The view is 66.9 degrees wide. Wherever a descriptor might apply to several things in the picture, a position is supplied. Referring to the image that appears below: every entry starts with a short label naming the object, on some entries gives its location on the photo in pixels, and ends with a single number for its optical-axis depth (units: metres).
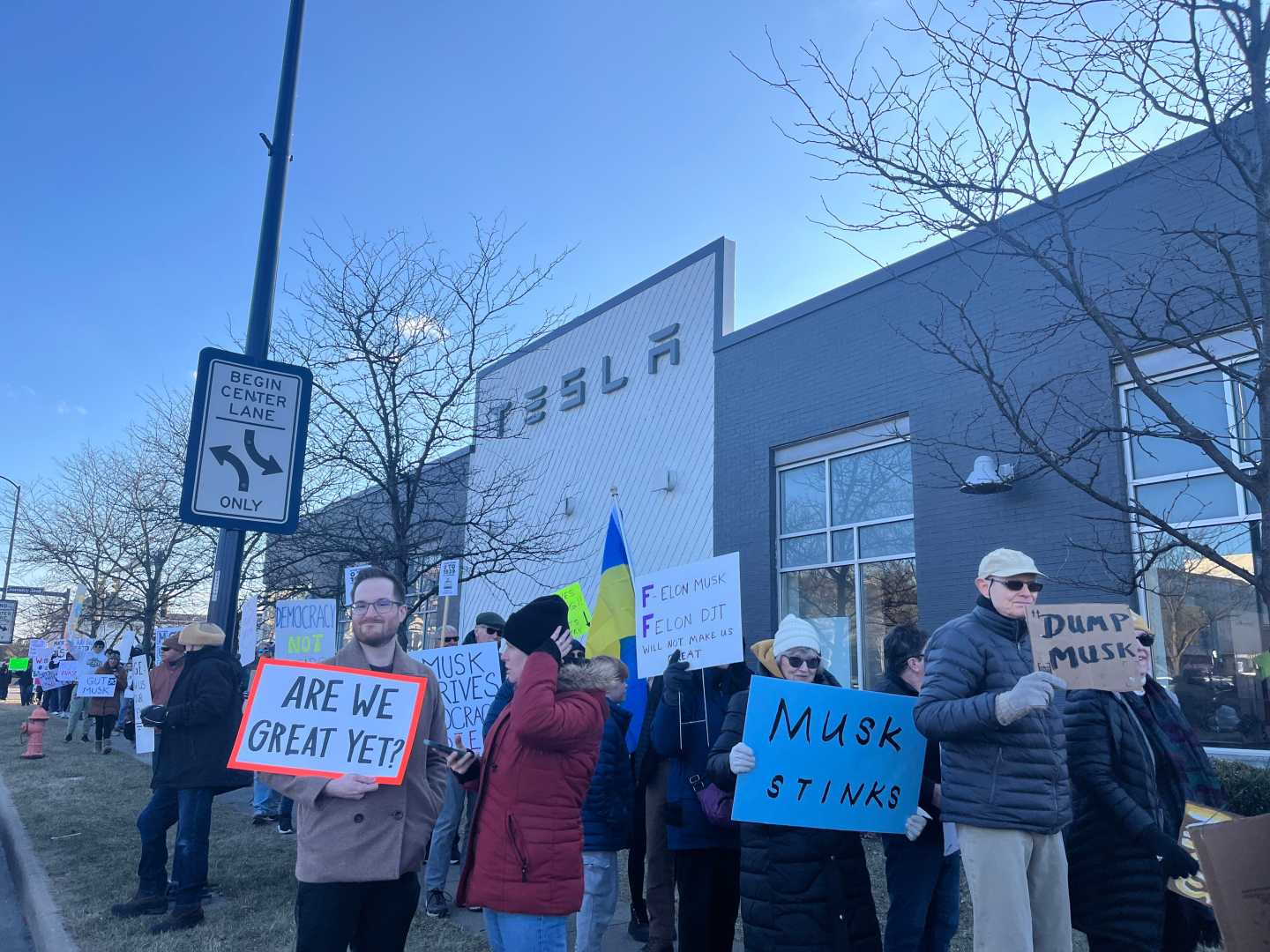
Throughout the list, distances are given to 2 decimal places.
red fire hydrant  16.33
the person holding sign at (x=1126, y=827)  4.11
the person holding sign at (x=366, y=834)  3.43
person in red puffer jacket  3.44
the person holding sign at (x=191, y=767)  6.10
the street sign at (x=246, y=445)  5.75
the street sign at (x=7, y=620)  30.33
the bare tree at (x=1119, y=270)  4.31
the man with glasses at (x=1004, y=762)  3.62
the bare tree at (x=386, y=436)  10.74
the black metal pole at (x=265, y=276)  6.00
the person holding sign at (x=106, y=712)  17.92
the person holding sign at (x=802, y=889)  3.88
